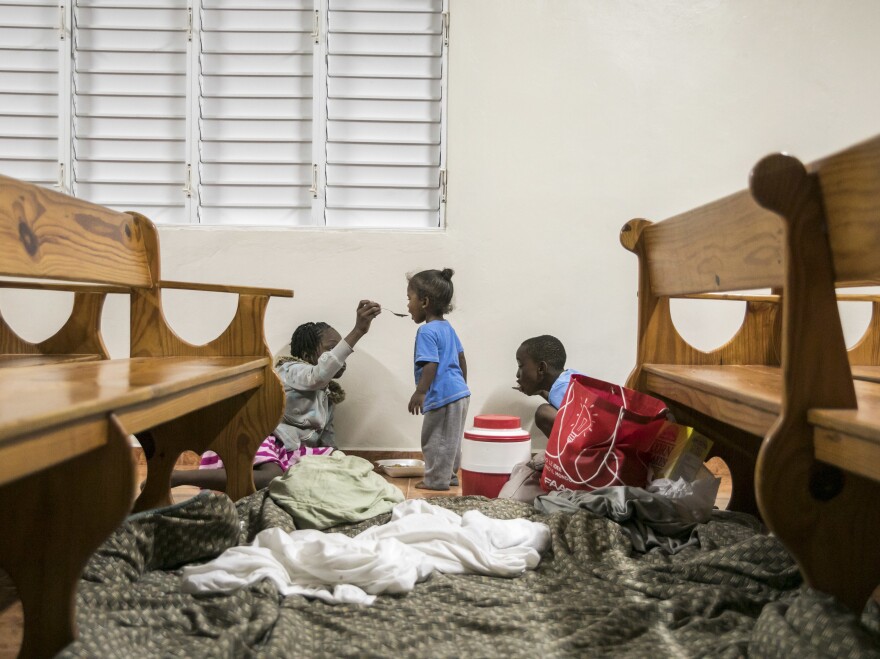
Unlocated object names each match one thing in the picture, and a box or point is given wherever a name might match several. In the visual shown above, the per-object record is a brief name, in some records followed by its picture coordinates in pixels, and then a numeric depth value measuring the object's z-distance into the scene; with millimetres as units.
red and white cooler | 3094
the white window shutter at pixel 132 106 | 3990
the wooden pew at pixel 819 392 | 1230
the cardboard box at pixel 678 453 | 2348
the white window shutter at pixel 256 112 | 3996
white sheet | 1788
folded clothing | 2377
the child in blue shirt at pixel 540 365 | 3775
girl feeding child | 3153
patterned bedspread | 1426
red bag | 2402
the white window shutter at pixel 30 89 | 3961
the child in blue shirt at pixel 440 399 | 3541
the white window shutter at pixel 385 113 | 3984
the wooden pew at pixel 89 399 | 1235
